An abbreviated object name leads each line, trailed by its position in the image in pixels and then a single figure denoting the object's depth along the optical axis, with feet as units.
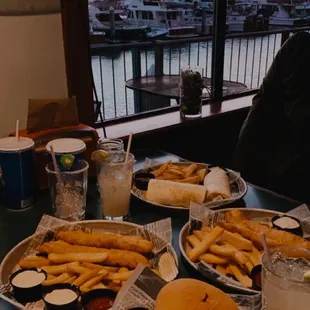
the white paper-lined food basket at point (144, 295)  3.13
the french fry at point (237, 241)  3.96
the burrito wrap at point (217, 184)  5.05
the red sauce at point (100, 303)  3.26
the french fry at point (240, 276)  3.57
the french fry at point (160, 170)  5.68
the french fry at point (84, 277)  3.50
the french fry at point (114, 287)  3.49
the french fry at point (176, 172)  5.63
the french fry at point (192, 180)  5.43
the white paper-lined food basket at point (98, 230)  3.90
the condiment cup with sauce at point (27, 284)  3.42
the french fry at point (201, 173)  5.56
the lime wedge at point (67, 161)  4.75
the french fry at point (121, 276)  3.54
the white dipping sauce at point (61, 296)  3.25
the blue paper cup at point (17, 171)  4.83
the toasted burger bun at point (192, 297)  2.78
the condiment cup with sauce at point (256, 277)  3.46
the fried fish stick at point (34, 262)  3.78
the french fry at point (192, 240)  4.06
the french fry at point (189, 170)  5.67
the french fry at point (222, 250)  3.80
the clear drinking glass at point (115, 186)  4.74
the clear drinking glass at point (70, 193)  4.74
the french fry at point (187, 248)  4.06
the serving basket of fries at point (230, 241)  3.67
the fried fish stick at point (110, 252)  3.76
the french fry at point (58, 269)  3.65
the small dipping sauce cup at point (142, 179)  5.36
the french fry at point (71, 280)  3.55
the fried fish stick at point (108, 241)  3.95
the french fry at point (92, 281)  3.49
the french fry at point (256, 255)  3.76
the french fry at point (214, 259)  3.82
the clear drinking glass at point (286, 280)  2.75
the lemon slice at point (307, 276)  2.77
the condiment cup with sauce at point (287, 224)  4.28
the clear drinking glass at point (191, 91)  8.68
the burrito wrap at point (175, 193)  4.95
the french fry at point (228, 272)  3.73
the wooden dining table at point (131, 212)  4.48
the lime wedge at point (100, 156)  4.80
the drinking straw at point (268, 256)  2.89
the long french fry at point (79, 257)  3.73
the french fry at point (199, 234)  4.14
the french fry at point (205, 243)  3.86
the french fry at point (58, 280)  3.47
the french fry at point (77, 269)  3.60
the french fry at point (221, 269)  3.76
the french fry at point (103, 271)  3.60
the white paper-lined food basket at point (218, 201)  4.89
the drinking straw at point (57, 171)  4.67
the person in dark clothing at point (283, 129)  7.70
